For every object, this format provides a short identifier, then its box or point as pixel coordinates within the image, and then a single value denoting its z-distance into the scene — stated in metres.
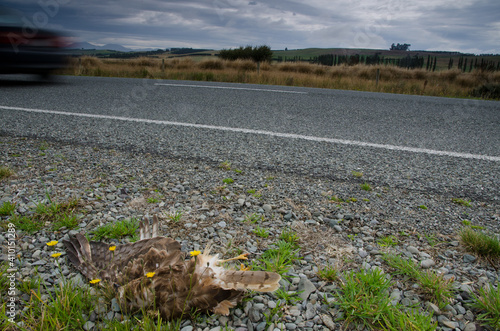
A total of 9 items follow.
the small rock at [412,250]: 1.65
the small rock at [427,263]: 1.54
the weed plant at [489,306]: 1.20
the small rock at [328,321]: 1.21
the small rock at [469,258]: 1.58
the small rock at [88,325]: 1.18
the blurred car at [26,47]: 6.17
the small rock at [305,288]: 1.35
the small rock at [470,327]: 1.19
